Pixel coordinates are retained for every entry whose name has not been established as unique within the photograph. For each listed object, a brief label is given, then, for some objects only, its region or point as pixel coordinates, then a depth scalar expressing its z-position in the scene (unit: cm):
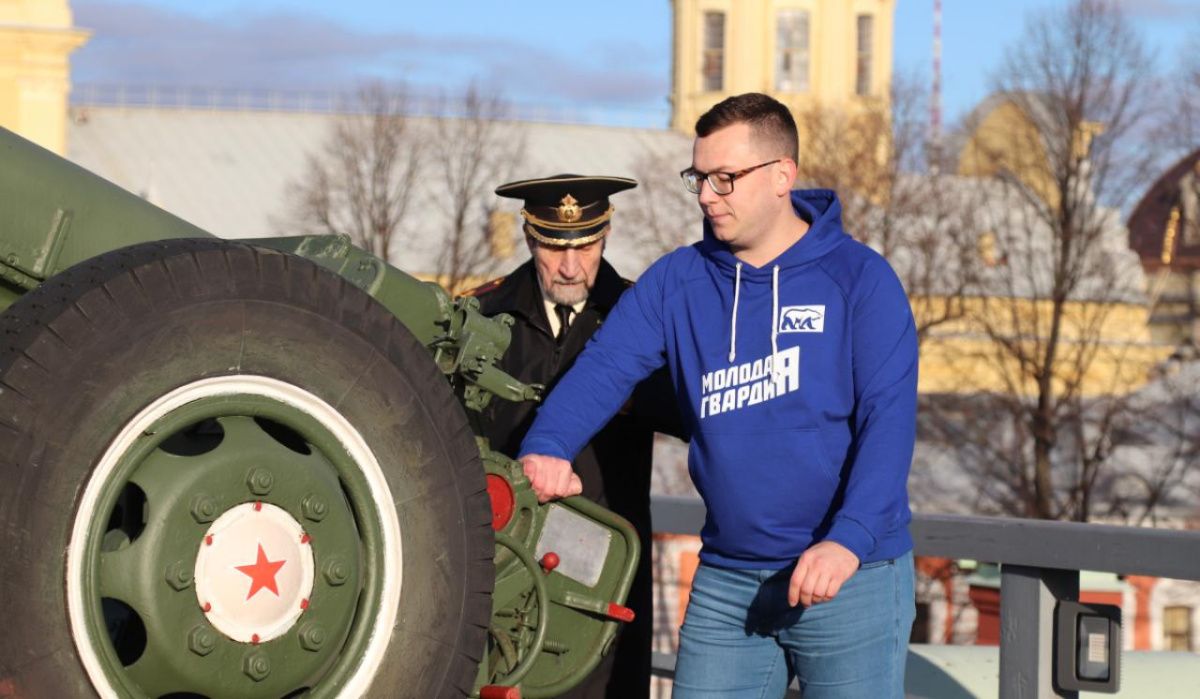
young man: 403
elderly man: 539
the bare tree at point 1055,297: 3734
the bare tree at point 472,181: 5025
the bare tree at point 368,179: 4953
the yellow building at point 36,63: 4478
